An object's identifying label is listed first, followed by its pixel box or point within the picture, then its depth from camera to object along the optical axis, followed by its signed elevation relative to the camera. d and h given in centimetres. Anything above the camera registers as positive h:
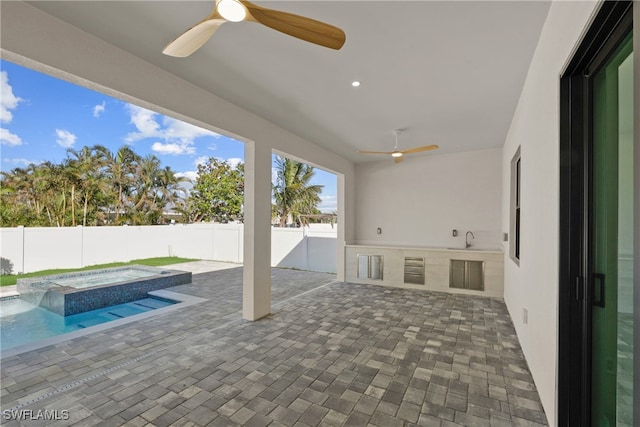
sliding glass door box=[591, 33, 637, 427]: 110 -10
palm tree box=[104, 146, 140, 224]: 1204 +184
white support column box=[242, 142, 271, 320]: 383 -22
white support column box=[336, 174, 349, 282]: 638 -28
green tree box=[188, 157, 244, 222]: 1291 +118
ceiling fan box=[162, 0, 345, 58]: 150 +110
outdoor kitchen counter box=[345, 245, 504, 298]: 502 -92
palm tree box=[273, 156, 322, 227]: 1087 +114
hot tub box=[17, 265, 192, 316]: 463 -140
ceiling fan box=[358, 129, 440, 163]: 435 +109
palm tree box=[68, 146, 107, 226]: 1095 +164
